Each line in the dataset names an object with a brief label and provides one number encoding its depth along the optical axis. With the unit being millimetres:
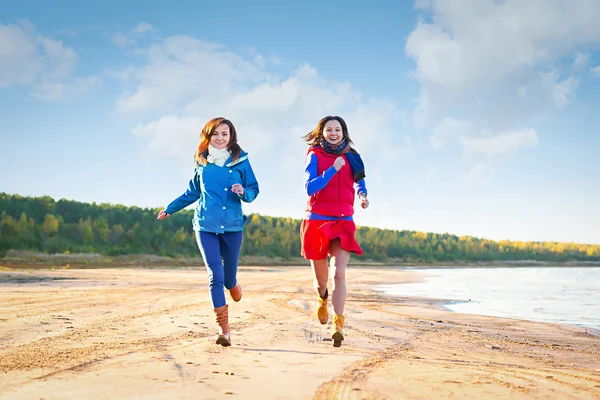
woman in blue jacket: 5961
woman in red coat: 6090
